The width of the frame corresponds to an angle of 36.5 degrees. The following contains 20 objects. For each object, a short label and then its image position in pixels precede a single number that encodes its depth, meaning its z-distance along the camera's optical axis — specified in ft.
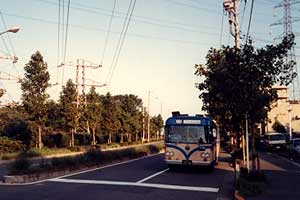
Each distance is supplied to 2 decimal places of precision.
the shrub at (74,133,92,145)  221.72
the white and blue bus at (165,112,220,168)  75.56
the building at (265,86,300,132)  278.67
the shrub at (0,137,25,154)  148.87
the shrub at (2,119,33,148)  171.12
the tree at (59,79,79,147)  179.63
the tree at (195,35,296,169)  58.75
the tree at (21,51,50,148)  153.07
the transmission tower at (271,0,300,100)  197.26
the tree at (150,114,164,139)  442.05
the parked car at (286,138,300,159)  110.26
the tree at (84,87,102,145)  205.36
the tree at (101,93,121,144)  233.76
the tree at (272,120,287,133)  251.64
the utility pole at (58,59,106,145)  192.52
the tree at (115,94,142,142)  272.92
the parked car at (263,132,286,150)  152.04
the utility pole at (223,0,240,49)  94.01
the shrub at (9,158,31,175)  64.18
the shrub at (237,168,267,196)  46.50
